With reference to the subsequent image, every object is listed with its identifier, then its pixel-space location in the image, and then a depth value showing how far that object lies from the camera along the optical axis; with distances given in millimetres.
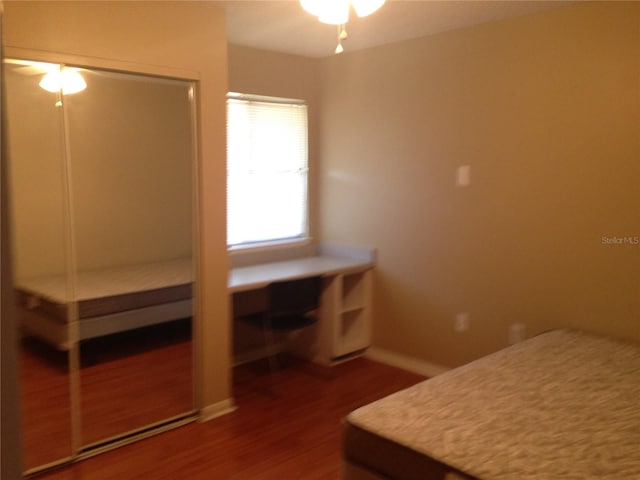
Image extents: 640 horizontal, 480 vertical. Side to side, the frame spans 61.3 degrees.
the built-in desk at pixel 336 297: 4051
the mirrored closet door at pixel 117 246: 2697
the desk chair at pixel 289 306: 3590
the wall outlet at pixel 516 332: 3504
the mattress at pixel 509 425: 1849
